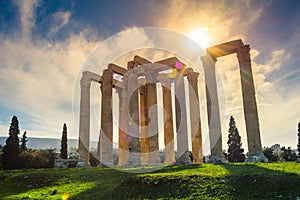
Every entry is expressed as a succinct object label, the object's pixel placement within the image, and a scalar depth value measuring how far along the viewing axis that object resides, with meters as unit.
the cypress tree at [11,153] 48.94
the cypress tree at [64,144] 56.47
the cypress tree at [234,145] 58.88
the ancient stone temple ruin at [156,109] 32.62
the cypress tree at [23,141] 68.81
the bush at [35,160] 49.28
